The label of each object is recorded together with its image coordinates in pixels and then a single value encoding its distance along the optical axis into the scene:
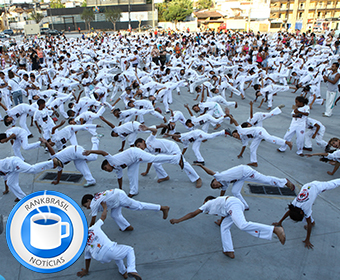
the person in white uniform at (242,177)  4.41
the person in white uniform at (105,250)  3.30
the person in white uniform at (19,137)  6.19
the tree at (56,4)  73.61
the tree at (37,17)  51.45
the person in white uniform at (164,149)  5.72
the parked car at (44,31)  40.27
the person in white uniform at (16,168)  4.93
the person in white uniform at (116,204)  3.92
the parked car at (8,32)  44.28
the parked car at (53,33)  39.25
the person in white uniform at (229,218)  3.52
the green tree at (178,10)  51.64
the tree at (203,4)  70.38
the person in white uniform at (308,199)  3.91
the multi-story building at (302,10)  50.66
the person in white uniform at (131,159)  4.98
